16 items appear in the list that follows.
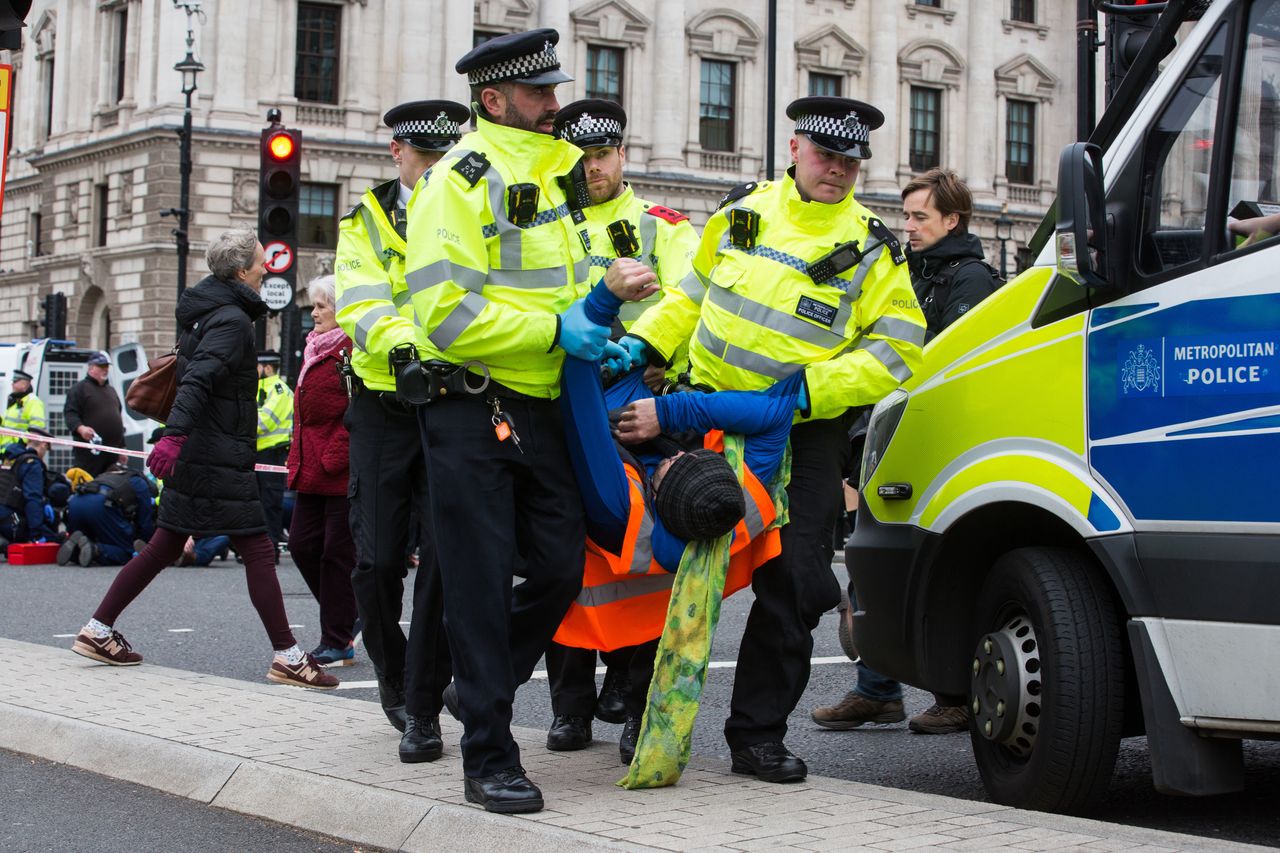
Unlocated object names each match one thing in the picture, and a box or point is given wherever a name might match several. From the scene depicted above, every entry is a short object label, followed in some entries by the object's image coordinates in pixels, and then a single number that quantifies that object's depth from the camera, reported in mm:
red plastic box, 17703
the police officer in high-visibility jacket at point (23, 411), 20750
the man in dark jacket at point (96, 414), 21453
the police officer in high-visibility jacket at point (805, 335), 5766
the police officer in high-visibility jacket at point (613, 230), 6902
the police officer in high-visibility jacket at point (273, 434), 16828
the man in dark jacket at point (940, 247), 7531
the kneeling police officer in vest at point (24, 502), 18484
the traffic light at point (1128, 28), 5996
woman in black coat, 8453
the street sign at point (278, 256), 14852
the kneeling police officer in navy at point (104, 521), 17266
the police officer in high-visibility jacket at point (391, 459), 6090
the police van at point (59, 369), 28844
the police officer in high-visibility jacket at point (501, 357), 5191
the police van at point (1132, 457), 4691
